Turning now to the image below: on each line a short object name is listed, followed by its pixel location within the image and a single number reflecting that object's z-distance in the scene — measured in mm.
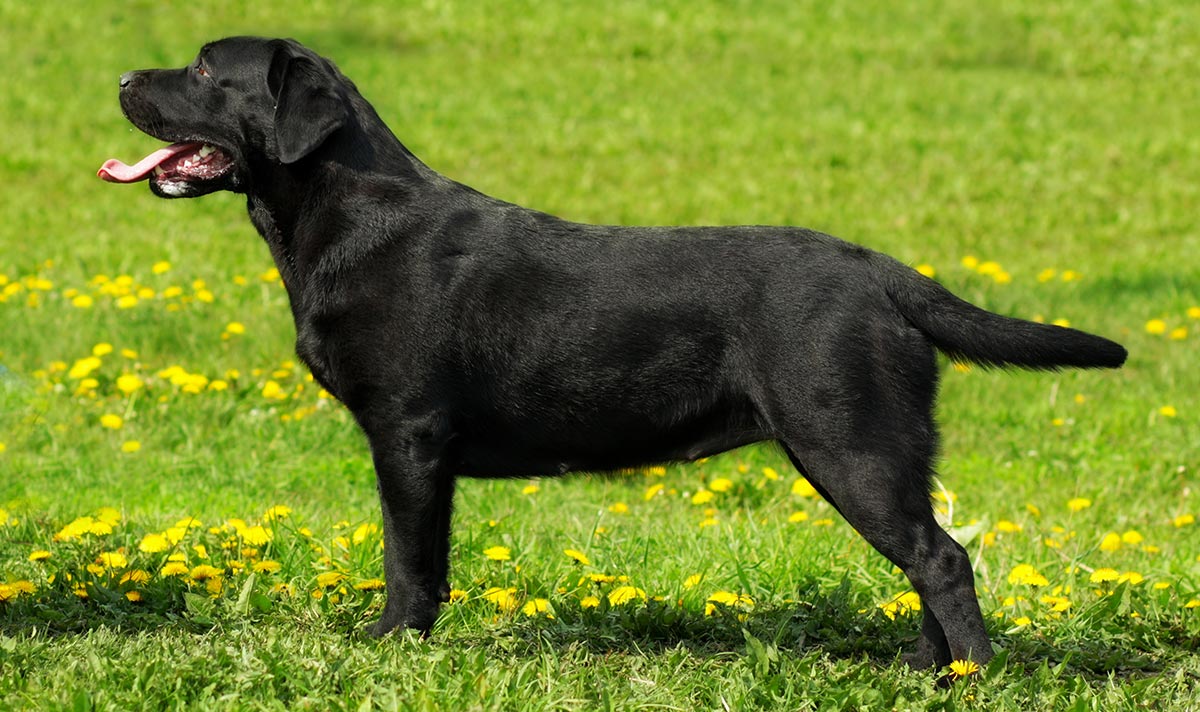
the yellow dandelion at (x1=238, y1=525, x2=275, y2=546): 9469
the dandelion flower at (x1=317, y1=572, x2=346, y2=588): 9062
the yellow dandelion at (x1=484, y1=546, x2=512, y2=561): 9273
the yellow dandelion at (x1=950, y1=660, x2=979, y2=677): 7738
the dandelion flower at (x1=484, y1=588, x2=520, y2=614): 8992
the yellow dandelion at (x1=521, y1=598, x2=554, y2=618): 8828
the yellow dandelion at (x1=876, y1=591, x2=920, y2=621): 9352
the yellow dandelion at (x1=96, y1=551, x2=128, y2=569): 9133
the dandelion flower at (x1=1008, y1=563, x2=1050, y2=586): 9484
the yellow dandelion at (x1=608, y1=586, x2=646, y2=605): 9039
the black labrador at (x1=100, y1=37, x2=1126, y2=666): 7902
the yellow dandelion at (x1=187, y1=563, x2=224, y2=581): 8961
